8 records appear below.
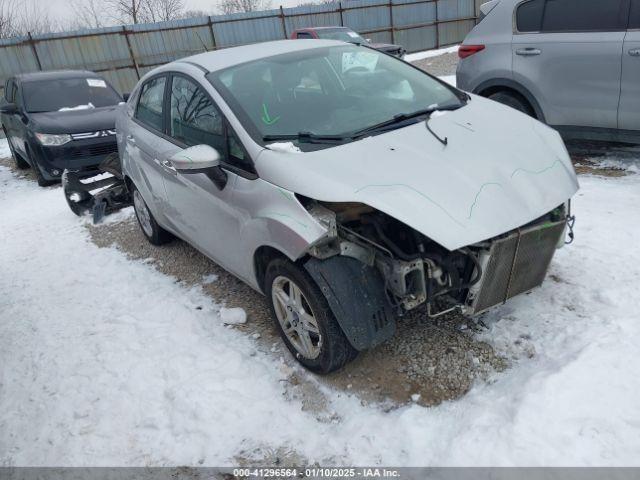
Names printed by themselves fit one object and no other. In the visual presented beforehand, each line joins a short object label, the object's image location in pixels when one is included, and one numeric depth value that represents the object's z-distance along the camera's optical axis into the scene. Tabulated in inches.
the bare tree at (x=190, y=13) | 1455.2
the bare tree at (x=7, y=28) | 1029.8
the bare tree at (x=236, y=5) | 1747.0
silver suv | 194.2
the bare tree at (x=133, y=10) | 1297.6
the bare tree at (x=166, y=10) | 1346.8
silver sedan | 102.3
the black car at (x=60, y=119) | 321.4
